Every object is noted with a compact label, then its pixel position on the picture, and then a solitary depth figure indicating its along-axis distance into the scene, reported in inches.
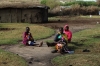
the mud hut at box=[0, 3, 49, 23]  1305.4
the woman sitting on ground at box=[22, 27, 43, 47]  660.1
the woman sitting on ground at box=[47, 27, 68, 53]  579.2
